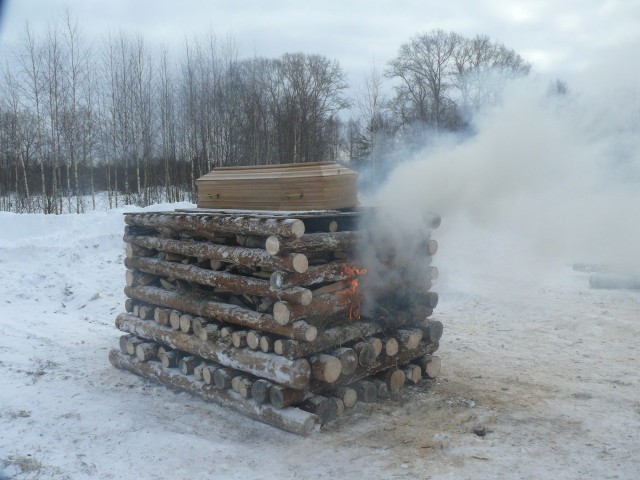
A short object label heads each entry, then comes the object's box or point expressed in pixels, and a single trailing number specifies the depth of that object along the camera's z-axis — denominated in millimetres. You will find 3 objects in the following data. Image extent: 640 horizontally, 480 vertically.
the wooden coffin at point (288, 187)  6027
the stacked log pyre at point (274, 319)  5383
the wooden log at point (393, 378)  6320
